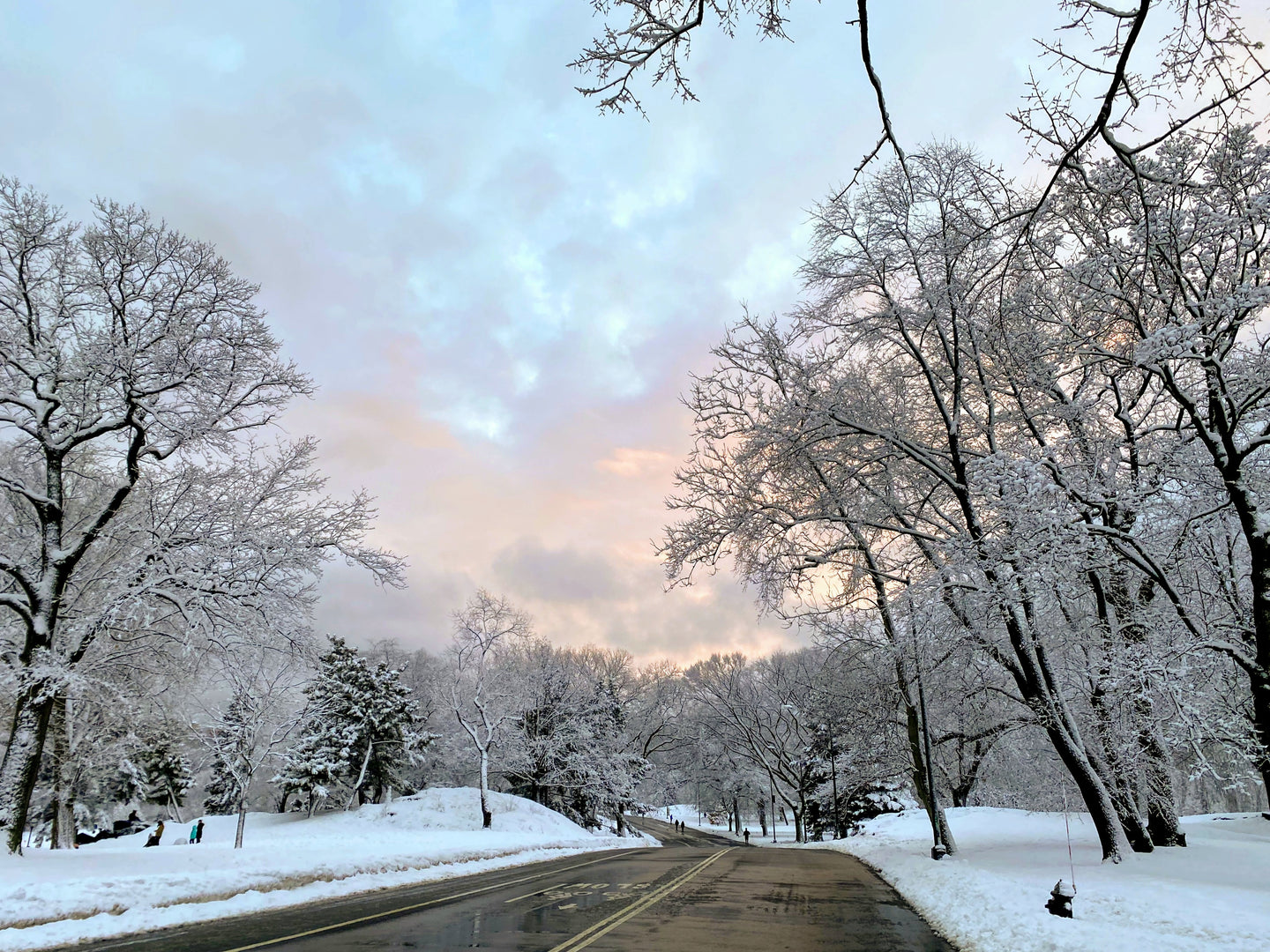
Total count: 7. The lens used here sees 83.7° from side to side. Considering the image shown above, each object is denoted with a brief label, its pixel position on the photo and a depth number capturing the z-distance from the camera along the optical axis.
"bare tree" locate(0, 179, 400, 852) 13.41
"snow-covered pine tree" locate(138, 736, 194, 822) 50.22
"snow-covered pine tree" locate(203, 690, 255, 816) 27.80
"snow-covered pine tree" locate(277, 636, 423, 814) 43.53
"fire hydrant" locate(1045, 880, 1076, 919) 8.91
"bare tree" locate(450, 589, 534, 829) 38.69
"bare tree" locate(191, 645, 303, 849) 27.03
